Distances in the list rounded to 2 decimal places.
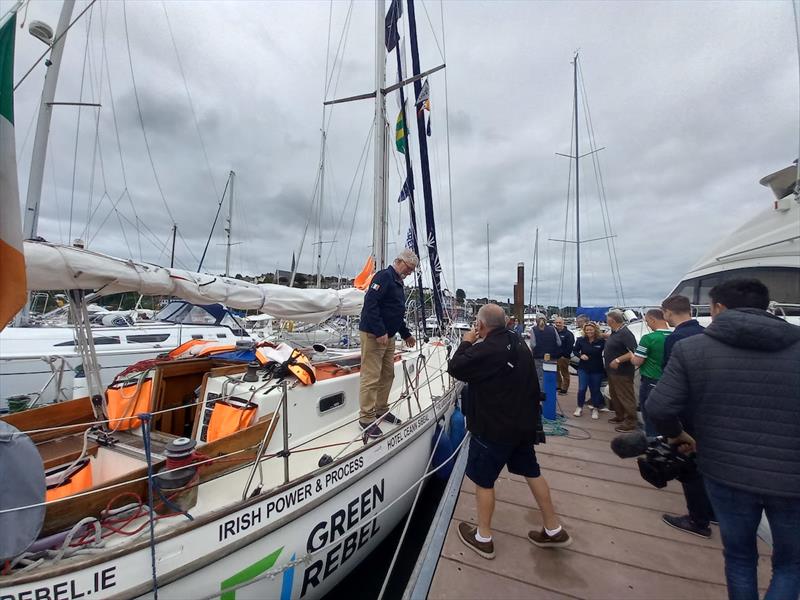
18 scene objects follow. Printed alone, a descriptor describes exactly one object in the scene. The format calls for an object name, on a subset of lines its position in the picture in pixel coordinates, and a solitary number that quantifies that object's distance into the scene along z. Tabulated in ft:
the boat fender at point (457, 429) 16.35
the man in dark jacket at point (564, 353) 22.75
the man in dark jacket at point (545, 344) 21.03
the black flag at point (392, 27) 22.66
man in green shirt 11.41
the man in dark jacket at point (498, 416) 7.43
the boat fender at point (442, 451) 15.28
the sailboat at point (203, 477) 5.86
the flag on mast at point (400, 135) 22.80
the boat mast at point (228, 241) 58.23
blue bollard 16.70
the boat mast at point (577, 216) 56.03
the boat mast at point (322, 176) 41.88
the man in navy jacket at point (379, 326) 11.36
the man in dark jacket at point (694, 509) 8.36
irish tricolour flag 5.01
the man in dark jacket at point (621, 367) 14.97
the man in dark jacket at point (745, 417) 4.88
